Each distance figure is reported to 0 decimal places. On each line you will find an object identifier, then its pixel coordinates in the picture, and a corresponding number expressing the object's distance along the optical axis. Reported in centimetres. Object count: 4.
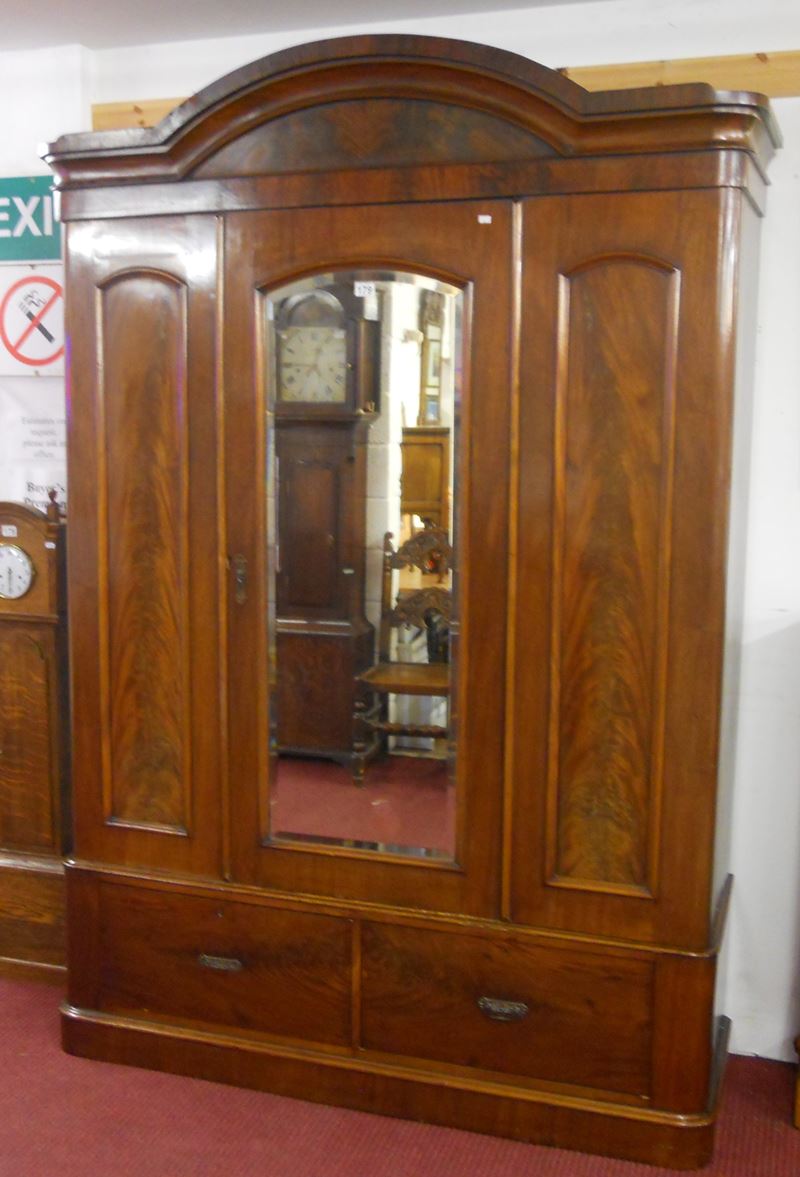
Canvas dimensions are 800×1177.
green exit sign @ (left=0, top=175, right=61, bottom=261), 306
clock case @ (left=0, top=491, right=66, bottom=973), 286
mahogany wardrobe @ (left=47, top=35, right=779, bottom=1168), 214
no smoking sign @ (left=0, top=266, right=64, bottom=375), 309
